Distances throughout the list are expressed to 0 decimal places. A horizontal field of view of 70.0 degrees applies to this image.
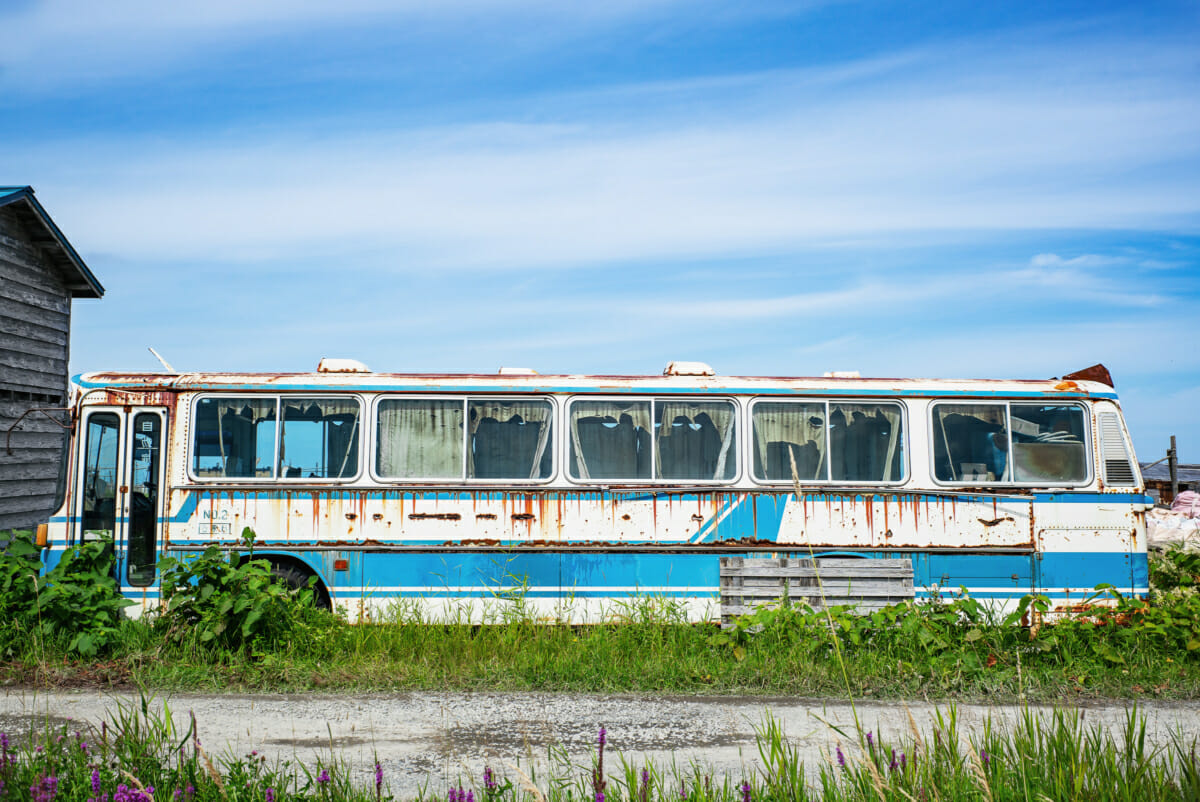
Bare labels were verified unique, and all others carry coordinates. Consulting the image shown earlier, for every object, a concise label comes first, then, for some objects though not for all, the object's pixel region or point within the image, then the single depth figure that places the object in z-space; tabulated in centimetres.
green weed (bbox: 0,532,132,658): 702
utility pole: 2456
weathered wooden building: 1358
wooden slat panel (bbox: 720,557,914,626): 830
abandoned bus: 866
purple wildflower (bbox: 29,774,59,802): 337
